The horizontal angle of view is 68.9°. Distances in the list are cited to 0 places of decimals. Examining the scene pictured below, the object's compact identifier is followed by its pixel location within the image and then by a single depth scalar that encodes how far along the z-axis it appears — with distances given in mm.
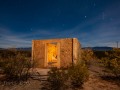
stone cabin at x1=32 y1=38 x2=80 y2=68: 7514
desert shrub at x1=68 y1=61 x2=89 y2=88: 5085
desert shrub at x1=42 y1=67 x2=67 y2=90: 4895
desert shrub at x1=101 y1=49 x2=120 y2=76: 5994
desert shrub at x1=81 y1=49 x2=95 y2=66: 11106
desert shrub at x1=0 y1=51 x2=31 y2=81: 5969
